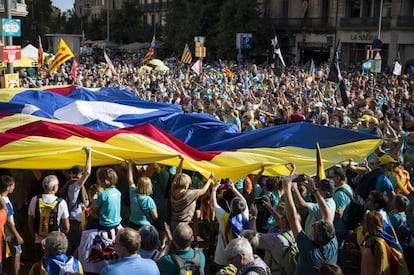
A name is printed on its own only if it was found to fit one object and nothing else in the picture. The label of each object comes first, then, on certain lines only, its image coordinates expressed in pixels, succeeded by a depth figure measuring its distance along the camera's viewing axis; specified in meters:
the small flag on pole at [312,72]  21.38
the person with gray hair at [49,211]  5.69
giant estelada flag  6.73
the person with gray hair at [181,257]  4.39
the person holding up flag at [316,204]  5.43
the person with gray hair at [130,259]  3.97
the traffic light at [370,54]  26.72
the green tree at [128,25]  59.88
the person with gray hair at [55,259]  4.25
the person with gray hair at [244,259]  4.06
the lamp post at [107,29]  61.22
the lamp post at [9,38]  14.35
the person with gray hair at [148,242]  4.62
